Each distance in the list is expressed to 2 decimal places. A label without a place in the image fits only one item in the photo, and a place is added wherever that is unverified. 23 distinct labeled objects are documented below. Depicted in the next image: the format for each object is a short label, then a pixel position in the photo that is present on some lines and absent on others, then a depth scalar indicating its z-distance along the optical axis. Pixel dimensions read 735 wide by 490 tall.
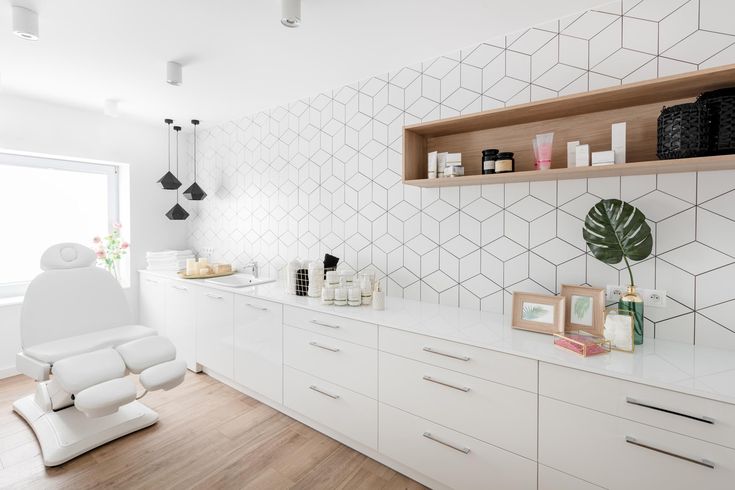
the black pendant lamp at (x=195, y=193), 3.76
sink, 3.19
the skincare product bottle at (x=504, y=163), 1.83
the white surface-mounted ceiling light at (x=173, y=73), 2.39
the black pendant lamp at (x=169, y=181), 3.67
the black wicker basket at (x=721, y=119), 1.32
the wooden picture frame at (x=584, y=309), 1.68
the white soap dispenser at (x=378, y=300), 2.17
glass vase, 1.57
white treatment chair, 1.93
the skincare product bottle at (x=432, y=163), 2.06
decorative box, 1.46
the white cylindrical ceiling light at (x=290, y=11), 1.63
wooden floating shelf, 1.44
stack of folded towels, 3.75
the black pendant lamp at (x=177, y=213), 3.84
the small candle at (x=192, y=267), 3.41
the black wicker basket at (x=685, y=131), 1.36
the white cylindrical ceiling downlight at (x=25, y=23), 1.77
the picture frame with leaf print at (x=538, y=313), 1.73
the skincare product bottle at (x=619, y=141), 1.56
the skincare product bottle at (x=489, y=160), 1.88
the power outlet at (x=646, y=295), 1.67
